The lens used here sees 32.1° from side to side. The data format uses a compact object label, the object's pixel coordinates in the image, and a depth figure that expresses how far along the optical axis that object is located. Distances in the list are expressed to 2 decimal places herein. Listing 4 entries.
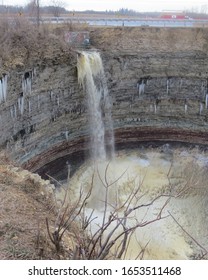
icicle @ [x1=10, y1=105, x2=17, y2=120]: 18.12
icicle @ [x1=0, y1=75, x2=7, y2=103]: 17.25
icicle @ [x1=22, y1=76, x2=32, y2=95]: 18.78
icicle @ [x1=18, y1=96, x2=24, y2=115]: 18.52
